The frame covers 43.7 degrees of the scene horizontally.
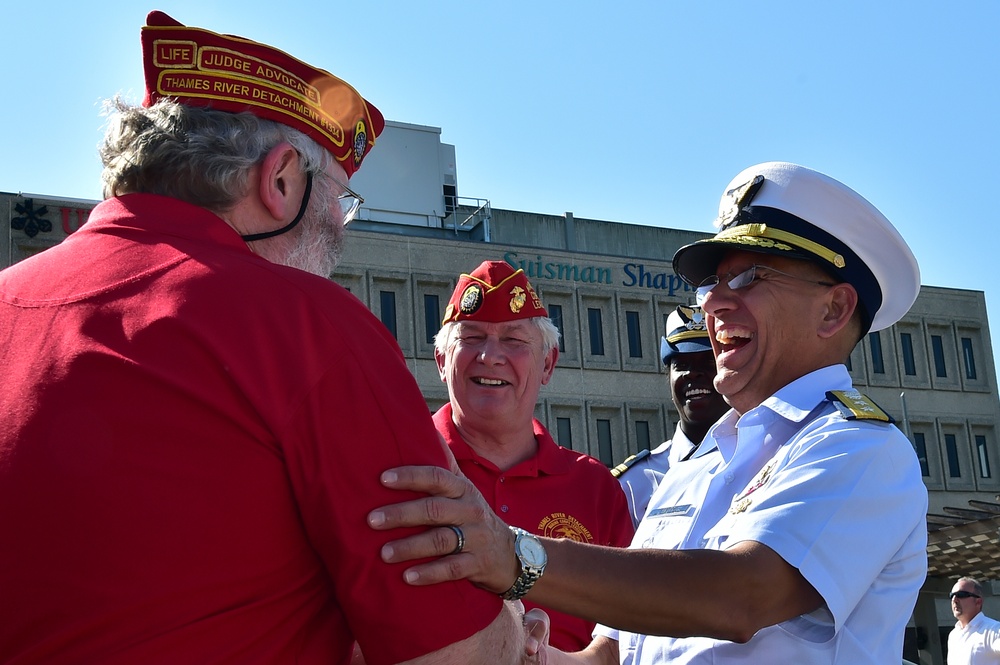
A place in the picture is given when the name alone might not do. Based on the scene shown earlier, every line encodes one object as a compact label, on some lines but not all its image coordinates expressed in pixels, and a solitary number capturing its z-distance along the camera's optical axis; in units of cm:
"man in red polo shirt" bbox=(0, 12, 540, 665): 205
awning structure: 2247
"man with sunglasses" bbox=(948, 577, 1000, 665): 1281
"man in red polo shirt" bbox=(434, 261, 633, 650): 519
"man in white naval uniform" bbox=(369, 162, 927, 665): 269
